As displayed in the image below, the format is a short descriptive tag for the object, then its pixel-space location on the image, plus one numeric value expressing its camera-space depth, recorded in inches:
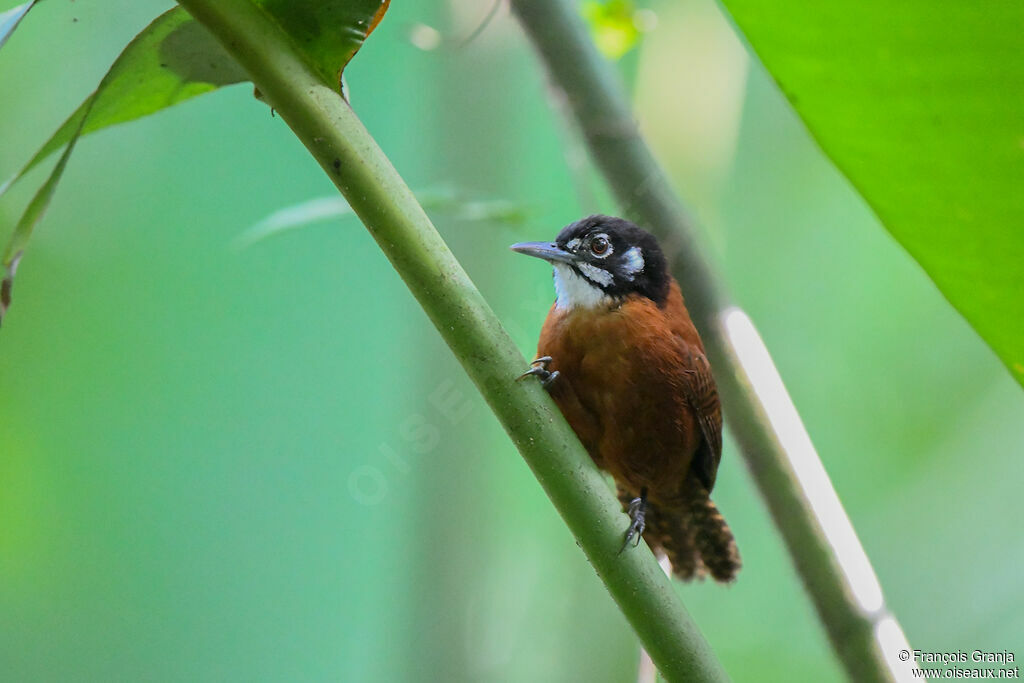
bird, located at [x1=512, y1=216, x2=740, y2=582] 143.5
